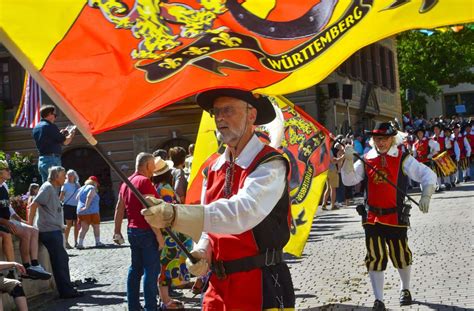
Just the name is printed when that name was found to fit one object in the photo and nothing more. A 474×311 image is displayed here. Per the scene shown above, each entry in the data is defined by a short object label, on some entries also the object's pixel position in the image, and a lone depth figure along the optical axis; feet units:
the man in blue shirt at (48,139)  37.27
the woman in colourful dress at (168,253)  32.42
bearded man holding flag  14.48
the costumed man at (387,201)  29.01
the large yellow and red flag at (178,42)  14.01
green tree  165.48
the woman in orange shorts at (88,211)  53.36
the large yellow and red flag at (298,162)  29.68
